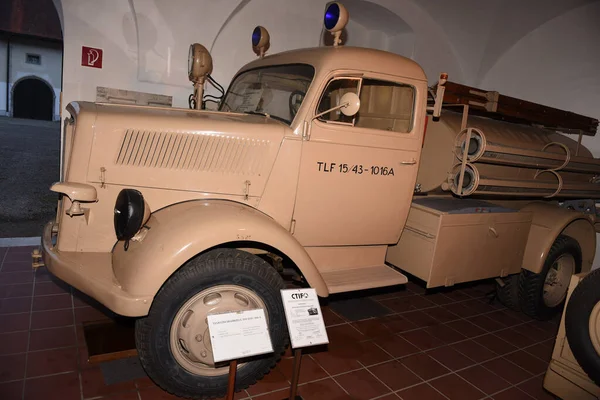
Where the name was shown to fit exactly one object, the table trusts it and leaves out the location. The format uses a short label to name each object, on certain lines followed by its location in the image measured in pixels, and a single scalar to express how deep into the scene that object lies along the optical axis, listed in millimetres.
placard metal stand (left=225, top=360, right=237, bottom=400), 2215
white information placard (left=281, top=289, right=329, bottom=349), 2281
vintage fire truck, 2482
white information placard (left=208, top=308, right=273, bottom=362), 2090
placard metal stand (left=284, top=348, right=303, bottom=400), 2383
